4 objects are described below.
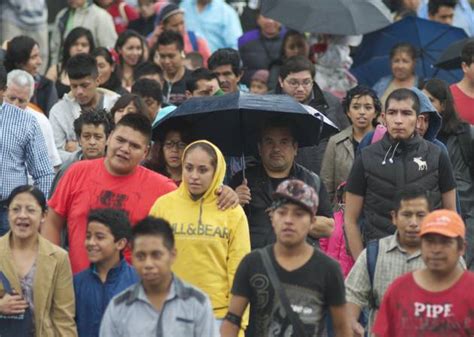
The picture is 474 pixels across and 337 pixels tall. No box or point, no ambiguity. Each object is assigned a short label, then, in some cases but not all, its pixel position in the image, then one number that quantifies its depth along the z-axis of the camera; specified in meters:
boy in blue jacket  13.01
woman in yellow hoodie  13.11
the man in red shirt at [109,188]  13.43
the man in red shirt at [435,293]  11.80
